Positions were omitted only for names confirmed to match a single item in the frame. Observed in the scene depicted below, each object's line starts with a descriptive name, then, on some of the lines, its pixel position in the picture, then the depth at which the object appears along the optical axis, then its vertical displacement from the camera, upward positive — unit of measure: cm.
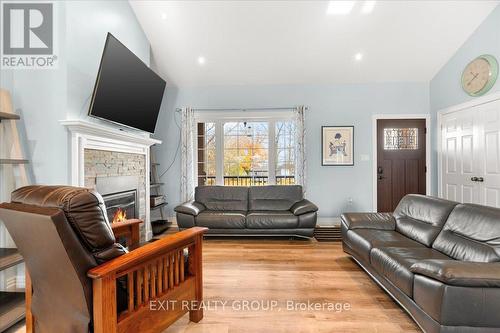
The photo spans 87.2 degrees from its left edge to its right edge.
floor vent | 411 -112
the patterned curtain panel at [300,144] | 507 +44
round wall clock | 373 +136
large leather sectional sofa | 148 -71
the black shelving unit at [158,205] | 446 -64
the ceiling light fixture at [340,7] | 366 +227
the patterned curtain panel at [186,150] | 512 +35
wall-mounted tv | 277 +96
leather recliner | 119 -48
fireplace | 308 -35
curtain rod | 518 +117
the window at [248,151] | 525 +33
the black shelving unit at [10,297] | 188 -106
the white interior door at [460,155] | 408 +18
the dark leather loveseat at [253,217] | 400 -76
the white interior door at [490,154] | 367 +17
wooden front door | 519 +21
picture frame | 517 +43
